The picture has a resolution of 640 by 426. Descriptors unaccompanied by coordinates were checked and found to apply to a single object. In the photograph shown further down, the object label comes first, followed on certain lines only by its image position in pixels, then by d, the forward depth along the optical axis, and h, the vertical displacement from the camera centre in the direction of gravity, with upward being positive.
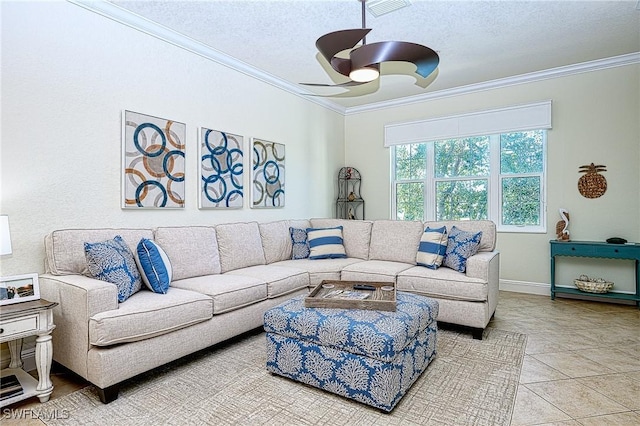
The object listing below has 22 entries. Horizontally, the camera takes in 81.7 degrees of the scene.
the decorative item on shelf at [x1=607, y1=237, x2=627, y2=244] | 3.95 -0.35
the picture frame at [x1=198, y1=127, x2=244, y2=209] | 3.65 +0.43
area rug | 1.90 -1.07
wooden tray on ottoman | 2.27 -0.57
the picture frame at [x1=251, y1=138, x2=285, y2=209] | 4.24 +0.44
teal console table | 3.88 -0.49
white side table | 1.93 -0.64
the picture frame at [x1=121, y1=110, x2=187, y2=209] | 3.02 +0.43
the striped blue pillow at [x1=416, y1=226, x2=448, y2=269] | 3.51 -0.37
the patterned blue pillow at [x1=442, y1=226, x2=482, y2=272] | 3.35 -0.37
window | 4.66 +0.40
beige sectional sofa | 2.09 -0.57
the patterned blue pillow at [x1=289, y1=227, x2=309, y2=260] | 4.23 -0.39
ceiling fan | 2.33 +1.03
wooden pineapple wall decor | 4.18 +0.30
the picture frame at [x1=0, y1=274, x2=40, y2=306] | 2.09 -0.44
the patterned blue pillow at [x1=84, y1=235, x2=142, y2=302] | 2.31 -0.35
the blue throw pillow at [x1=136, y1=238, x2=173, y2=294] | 2.54 -0.38
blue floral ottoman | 1.94 -0.79
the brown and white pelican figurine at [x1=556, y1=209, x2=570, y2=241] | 4.27 -0.23
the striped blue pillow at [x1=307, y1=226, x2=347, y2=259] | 4.17 -0.38
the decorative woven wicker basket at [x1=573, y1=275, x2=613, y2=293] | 4.01 -0.84
